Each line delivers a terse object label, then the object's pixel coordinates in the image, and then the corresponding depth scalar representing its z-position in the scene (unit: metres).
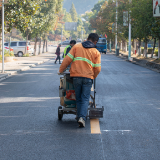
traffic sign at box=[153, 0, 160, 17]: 22.34
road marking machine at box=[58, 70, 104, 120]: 6.71
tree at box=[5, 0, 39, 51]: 23.41
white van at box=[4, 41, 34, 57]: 42.05
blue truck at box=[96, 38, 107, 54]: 51.12
